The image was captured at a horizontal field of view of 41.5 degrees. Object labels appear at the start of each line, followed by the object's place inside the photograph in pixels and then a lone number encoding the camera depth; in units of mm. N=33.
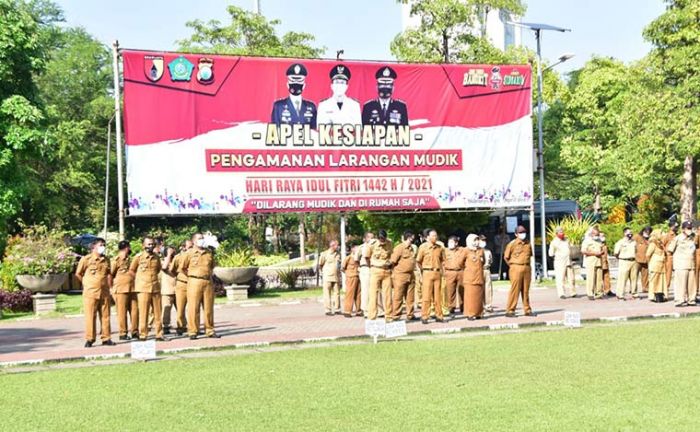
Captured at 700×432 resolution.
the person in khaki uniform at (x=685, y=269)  19438
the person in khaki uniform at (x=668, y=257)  21048
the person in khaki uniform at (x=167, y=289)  16547
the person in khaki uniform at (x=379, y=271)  17547
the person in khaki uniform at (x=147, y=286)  15562
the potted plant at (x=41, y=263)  23766
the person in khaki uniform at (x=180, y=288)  16031
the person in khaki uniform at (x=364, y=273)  19141
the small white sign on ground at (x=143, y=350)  12812
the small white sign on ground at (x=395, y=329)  14188
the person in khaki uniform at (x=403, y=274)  17703
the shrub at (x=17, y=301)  23483
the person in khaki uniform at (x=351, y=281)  19944
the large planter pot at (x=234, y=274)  25062
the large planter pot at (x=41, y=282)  23719
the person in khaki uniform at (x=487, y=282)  18938
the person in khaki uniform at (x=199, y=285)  15617
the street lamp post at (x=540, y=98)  28375
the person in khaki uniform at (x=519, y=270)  17906
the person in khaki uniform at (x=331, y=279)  20203
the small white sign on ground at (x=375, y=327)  13867
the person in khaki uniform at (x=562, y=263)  22828
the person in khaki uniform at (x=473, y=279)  17781
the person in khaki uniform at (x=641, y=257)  21750
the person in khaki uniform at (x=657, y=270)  20484
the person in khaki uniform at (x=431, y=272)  17469
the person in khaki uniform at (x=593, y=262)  22172
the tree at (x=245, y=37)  38094
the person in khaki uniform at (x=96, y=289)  15188
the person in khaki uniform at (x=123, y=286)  15586
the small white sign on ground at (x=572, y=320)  15555
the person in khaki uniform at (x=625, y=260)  21641
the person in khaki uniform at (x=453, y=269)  18578
